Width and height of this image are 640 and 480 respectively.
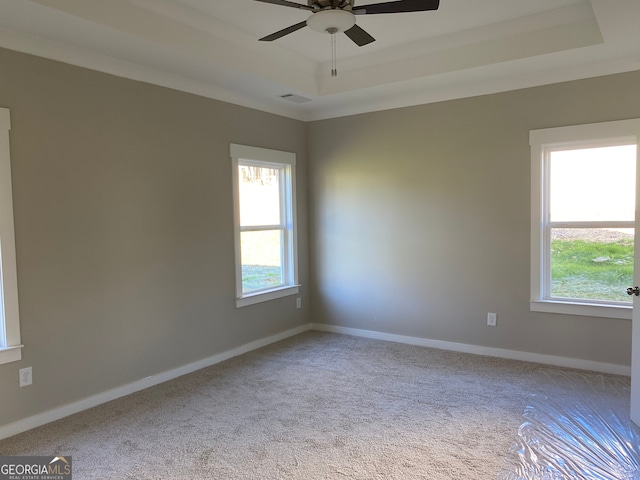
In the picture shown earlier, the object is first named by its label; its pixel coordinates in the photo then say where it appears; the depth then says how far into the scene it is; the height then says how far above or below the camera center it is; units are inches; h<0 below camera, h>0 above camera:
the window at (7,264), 109.0 -10.2
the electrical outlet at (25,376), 114.0 -39.1
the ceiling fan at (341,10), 87.6 +40.6
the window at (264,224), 175.6 -2.8
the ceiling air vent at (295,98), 173.8 +46.5
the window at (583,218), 144.6 -2.3
